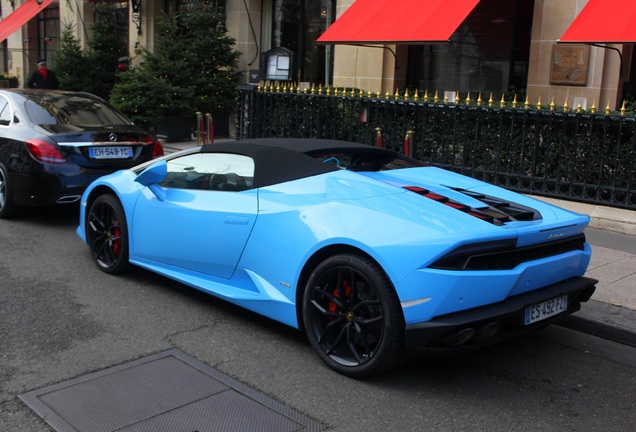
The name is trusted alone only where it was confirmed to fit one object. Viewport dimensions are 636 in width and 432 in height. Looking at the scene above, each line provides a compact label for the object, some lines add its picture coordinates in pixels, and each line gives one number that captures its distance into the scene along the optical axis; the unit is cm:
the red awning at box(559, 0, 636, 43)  870
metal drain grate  354
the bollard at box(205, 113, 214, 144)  1191
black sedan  778
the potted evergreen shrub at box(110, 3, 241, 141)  1398
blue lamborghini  384
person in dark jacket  1600
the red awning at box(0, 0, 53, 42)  2076
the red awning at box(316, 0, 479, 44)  1027
